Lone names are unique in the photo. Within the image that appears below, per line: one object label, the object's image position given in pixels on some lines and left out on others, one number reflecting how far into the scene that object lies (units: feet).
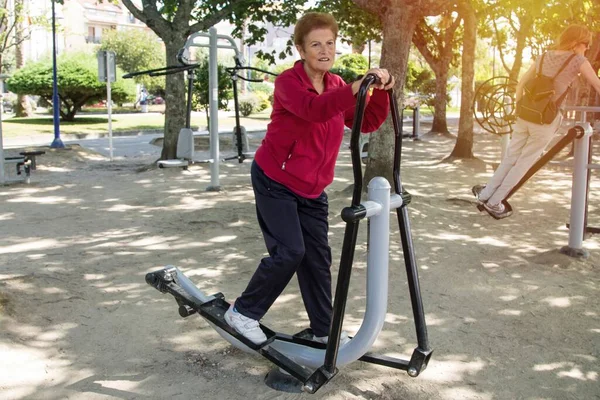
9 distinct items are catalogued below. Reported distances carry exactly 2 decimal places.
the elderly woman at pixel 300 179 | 9.13
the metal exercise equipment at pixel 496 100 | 25.20
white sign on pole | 45.19
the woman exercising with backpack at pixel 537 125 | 18.71
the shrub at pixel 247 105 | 100.90
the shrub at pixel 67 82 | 76.74
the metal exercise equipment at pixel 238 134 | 30.04
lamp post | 46.60
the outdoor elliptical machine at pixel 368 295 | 8.28
